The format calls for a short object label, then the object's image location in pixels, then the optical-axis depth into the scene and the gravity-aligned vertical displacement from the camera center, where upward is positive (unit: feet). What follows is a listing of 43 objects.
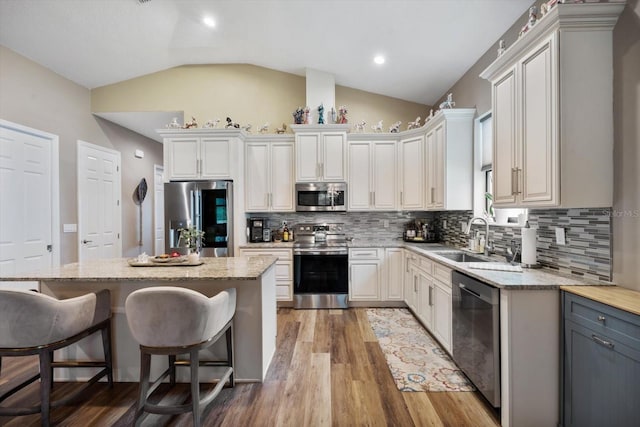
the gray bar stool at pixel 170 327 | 5.04 -2.09
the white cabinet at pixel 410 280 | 11.07 -2.80
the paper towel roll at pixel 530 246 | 6.95 -0.85
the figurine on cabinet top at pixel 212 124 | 13.29 +4.23
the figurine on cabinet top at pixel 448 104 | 10.85 +4.21
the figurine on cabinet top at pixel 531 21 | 6.02 +4.10
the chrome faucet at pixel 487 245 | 8.84 -1.09
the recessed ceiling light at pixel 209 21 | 10.36 +7.16
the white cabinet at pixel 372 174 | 13.33 +1.80
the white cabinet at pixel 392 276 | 12.50 -2.83
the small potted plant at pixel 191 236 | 7.60 -0.64
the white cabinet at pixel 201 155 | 12.56 +2.56
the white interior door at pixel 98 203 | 13.43 +0.53
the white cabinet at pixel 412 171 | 12.64 +1.89
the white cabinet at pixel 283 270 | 12.54 -2.56
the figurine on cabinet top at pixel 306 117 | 13.17 +4.44
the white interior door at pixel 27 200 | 10.24 +0.50
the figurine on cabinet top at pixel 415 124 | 12.96 +4.10
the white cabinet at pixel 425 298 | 9.48 -3.04
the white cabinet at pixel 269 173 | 13.47 +1.88
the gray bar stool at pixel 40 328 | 5.10 -2.19
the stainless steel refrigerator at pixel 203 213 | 12.19 -0.02
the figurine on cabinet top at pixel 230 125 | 13.21 +4.15
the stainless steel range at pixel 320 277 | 12.46 -2.86
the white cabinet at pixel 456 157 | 10.66 +2.10
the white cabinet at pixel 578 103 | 5.38 +2.11
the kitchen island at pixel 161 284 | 6.86 -2.61
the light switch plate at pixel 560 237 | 6.45 -0.58
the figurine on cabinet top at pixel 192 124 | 13.20 +4.13
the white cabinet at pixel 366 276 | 12.53 -2.83
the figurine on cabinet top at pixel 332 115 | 13.33 +4.60
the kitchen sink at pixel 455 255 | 9.96 -1.54
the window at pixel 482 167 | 10.20 +1.68
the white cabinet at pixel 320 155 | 13.03 +2.66
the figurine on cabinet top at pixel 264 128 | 13.50 +4.08
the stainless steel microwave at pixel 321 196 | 13.19 +0.76
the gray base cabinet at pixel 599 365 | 4.02 -2.42
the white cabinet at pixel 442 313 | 8.13 -3.06
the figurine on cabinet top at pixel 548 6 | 5.52 +4.11
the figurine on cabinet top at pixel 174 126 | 12.91 +3.99
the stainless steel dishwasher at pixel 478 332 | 5.73 -2.74
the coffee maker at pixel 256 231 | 13.87 -0.91
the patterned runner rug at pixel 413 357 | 7.04 -4.27
